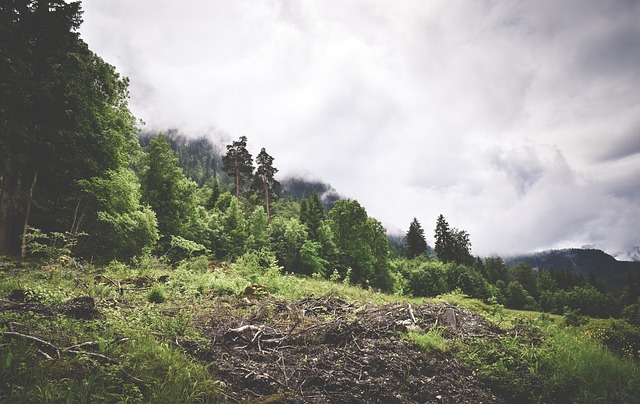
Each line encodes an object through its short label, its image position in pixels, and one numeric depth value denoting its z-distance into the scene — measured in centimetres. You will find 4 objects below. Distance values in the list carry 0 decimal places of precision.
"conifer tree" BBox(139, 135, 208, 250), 2211
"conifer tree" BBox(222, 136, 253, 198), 4431
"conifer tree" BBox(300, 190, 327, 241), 3244
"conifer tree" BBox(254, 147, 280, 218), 4366
